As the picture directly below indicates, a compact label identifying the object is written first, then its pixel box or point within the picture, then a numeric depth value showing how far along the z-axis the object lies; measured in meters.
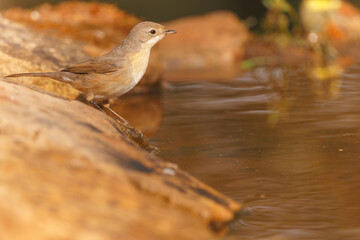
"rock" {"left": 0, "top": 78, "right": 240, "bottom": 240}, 3.77
